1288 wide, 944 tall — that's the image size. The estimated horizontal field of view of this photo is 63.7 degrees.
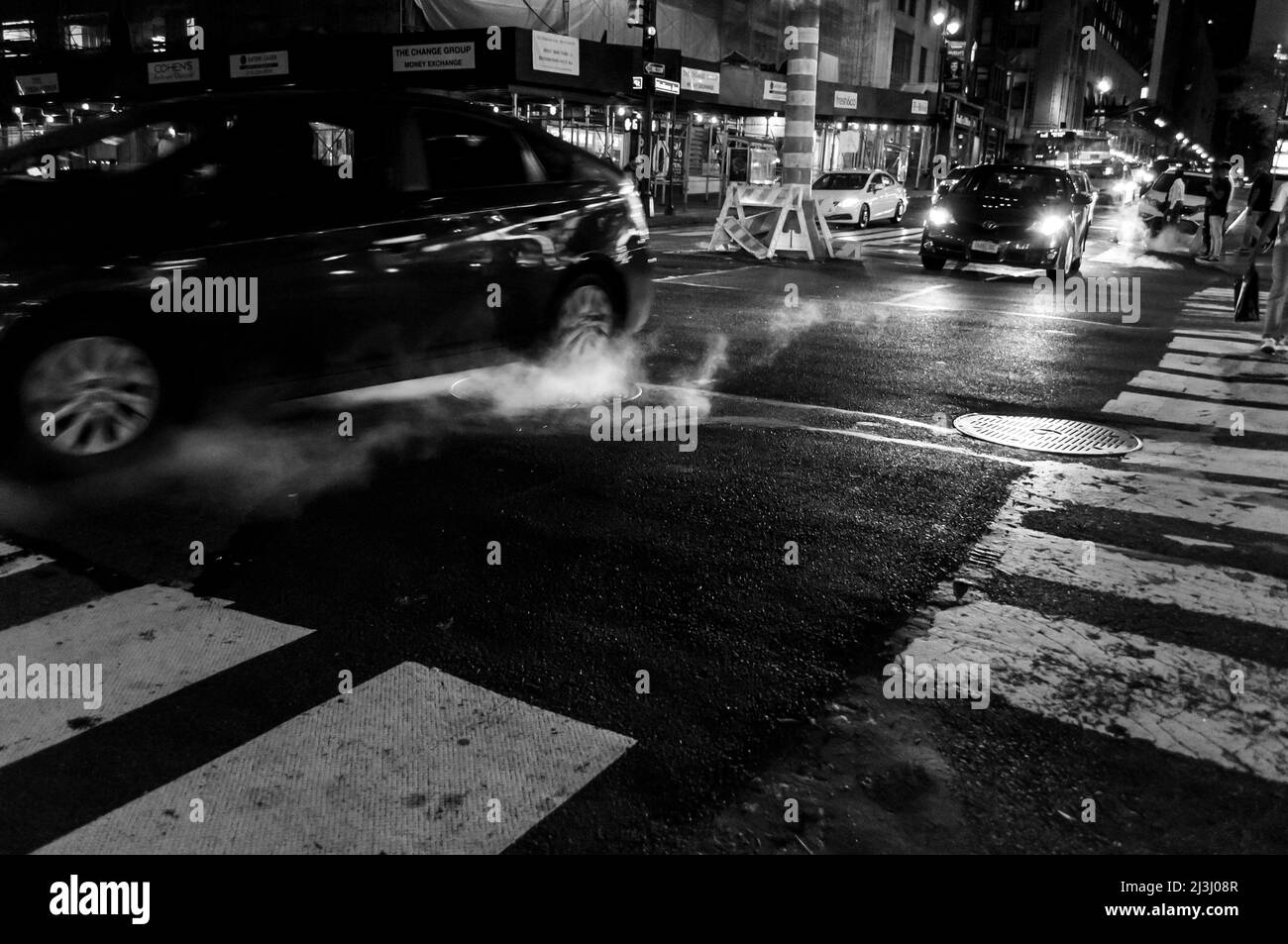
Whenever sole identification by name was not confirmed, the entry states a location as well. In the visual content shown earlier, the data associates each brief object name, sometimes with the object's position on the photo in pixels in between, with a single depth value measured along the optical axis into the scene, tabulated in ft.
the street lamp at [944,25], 205.05
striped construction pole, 58.29
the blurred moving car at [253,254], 16.33
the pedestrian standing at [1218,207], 69.62
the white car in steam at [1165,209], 74.64
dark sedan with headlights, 52.08
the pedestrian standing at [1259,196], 58.90
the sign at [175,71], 98.37
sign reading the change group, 81.10
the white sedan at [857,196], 94.89
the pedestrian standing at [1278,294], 32.17
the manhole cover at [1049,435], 21.25
